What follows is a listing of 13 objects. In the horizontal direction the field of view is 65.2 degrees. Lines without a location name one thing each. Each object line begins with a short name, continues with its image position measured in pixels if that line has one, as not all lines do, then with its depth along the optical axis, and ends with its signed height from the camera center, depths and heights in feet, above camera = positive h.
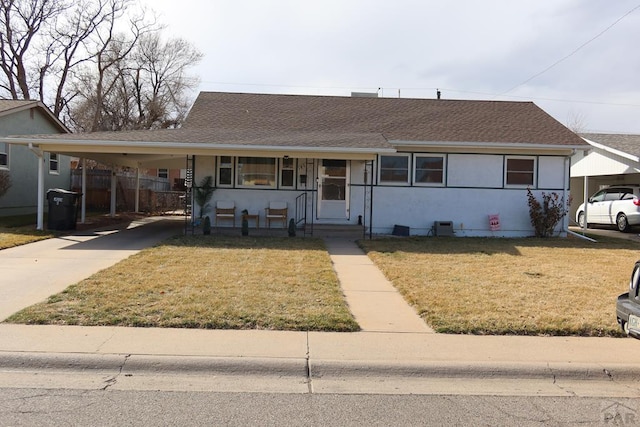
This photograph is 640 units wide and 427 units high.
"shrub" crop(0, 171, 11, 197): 60.59 +1.40
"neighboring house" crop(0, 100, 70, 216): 65.46 +5.18
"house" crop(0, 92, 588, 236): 53.52 +2.70
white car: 60.64 +0.27
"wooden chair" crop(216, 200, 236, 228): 52.39 -1.09
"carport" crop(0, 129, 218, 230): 45.55 +4.90
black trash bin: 51.57 -1.58
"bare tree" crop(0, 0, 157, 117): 110.52 +34.92
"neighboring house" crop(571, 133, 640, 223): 60.49 +5.94
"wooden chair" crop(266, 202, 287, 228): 52.39 -1.35
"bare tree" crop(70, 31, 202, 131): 132.87 +28.29
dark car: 14.98 -3.09
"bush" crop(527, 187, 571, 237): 52.70 -0.62
